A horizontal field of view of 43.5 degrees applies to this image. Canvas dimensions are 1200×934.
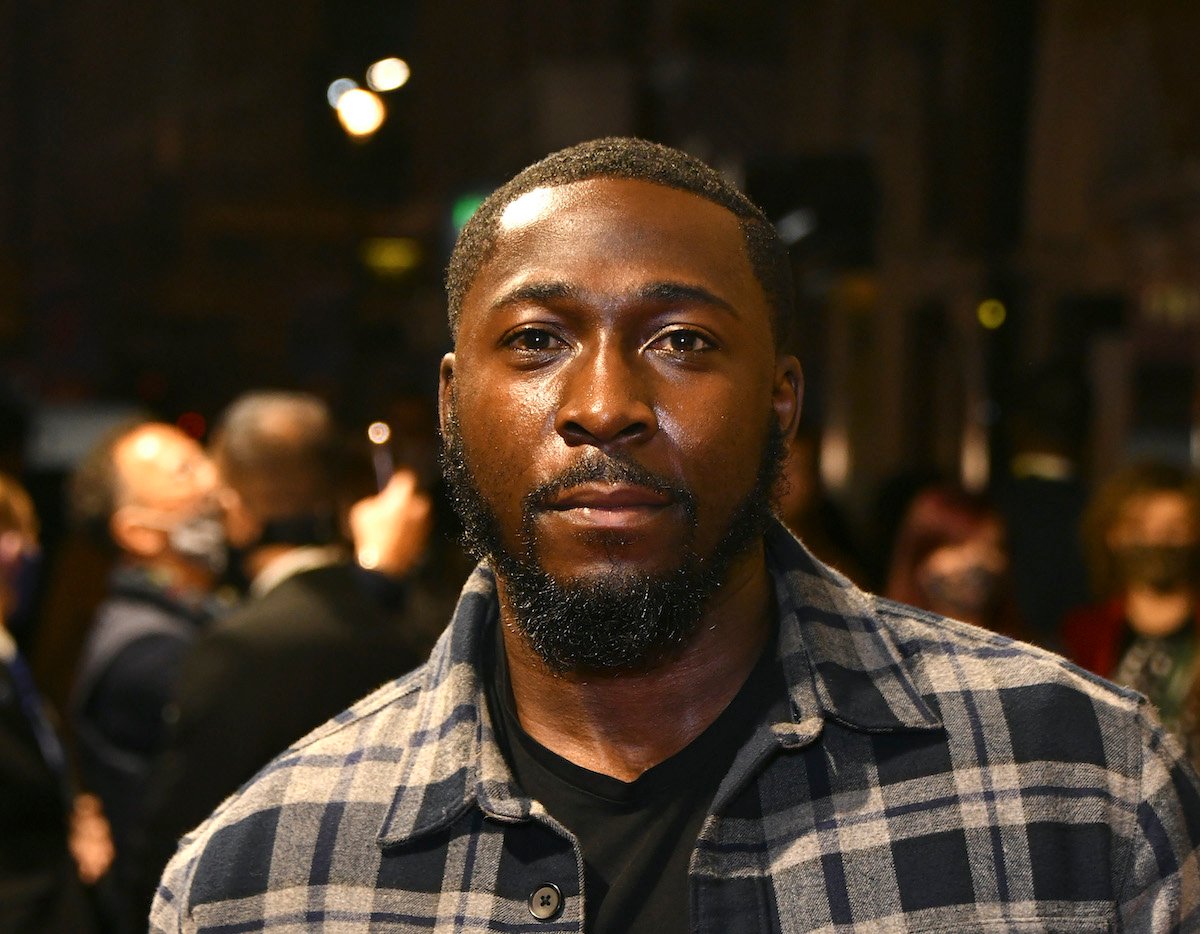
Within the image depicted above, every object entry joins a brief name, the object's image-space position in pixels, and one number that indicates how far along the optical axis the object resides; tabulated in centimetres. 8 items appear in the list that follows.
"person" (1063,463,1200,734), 388
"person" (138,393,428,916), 322
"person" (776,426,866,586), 477
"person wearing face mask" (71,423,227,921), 383
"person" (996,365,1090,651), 491
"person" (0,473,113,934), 318
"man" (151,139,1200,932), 142
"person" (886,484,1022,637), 387
